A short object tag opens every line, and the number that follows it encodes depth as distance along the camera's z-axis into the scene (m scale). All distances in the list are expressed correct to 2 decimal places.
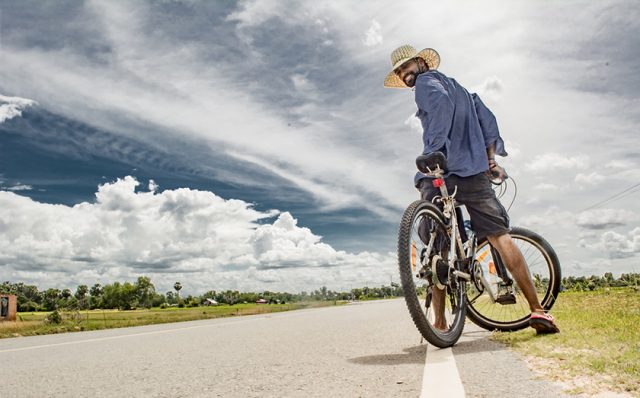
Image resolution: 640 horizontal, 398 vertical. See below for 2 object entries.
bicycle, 3.34
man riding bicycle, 3.89
